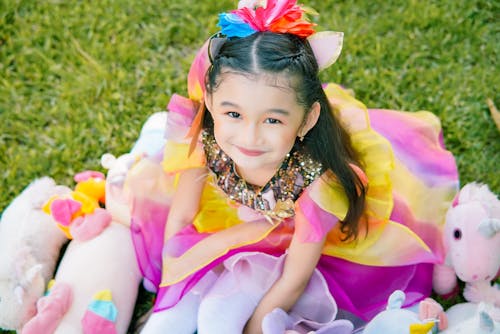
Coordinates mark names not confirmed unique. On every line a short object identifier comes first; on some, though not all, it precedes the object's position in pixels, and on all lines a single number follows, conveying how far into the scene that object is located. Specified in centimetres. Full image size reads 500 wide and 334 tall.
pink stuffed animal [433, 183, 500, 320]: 178
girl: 143
